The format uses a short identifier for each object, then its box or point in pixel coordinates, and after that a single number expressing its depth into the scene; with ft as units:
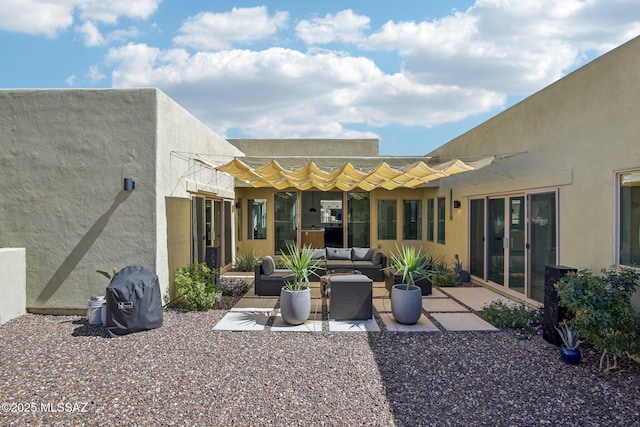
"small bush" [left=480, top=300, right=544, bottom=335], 20.08
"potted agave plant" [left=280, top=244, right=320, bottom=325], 20.64
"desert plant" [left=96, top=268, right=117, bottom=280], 22.50
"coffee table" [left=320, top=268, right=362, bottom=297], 25.35
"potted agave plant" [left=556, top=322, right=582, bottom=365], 15.61
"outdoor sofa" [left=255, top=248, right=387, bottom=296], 27.61
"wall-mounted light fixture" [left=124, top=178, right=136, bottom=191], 22.49
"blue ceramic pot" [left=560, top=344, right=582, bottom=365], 15.58
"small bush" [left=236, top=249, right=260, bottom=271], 40.01
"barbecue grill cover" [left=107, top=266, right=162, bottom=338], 19.31
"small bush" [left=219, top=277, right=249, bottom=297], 28.45
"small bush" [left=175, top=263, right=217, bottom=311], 23.73
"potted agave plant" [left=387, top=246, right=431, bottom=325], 20.80
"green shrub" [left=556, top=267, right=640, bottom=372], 14.21
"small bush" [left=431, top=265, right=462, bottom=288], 31.58
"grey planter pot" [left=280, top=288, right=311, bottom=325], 20.61
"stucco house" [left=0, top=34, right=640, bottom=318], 18.13
